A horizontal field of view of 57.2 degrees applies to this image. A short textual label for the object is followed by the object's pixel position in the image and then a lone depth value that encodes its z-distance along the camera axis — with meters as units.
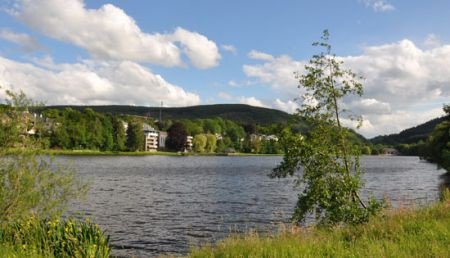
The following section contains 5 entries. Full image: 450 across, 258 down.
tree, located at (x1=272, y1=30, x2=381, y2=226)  16.78
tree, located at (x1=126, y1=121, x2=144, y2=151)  178.12
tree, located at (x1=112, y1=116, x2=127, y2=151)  173.12
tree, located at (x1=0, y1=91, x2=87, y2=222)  13.98
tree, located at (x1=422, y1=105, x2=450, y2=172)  69.31
